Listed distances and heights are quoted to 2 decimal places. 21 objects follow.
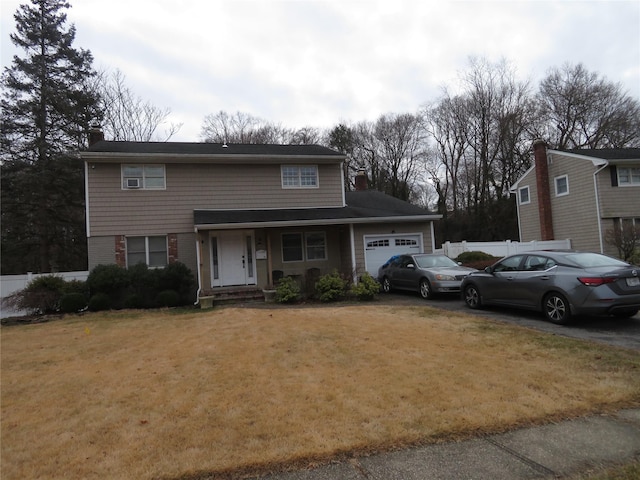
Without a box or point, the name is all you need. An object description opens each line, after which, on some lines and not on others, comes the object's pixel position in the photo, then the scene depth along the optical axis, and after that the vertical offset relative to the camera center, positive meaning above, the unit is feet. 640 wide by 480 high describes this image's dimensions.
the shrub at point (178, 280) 41.34 -1.52
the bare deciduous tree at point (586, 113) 96.12 +33.11
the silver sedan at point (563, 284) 22.20 -2.69
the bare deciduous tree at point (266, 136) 106.73 +36.88
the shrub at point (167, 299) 40.32 -3.40
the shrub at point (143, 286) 40.55 -1.87
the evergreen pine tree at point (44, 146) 66.33 +23.10
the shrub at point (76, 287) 39.30 -1.55
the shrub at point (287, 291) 39.14 -3.34
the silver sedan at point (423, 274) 37.11 -2.42
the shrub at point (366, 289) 38.83 -3.51
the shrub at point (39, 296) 37.45 -2.11
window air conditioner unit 46.42 +10.47
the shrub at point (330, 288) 39.17 -3.31
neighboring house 61.16 +8.11
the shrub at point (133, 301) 39.68 -3.40
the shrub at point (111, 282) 39.50 -1.19
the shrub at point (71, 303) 38.06 -3.02
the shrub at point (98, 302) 38.75 -3.22
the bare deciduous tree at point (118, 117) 81.38 +33.38
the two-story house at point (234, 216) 45.01 +5.67
